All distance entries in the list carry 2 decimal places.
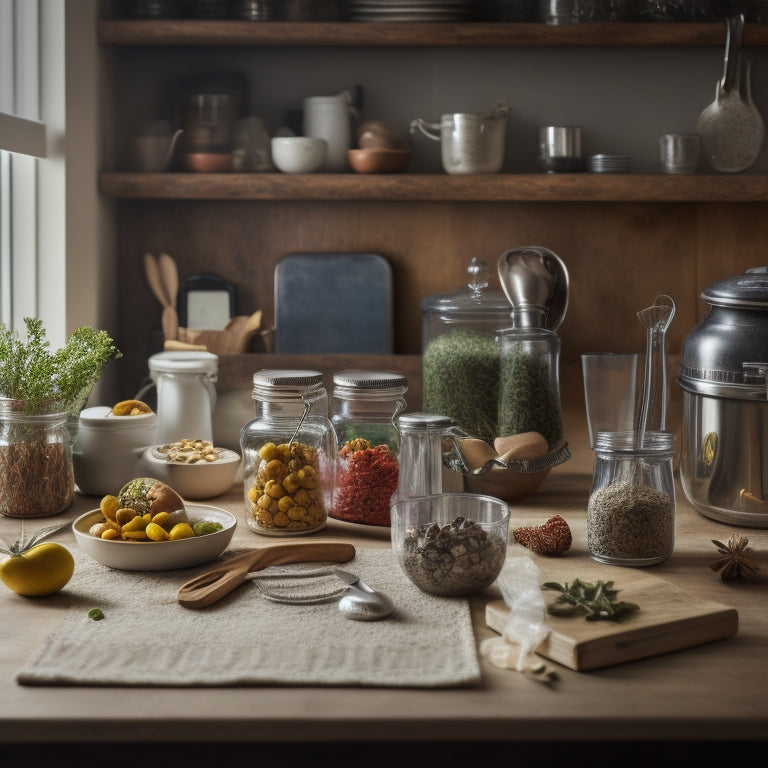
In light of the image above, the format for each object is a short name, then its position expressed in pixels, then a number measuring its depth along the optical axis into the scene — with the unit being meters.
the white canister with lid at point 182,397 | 1.72
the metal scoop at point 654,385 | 1.43
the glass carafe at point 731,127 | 1.87
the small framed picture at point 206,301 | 2.00
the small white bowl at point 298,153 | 1.87
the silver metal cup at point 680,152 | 1.85
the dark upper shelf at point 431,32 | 1.82
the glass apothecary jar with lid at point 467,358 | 1.66
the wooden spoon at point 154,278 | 2.00
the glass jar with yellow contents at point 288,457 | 1.38
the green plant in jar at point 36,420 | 1.42
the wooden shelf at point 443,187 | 1.84
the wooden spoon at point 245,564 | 1.11
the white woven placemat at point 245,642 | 0.92
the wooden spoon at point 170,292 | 1.98
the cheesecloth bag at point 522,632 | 0.94
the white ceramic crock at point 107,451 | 1.56
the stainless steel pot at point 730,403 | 1.36
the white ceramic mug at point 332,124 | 1.92
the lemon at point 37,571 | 1.11
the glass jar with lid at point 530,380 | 1.60
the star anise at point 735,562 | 1.21
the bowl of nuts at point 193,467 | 1.54
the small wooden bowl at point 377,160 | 1.87
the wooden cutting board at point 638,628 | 0.95
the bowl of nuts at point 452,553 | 1.12
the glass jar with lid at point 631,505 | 1.24
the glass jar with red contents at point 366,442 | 1.45
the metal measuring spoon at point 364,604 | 1.07
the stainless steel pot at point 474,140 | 1.84
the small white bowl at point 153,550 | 1.19
